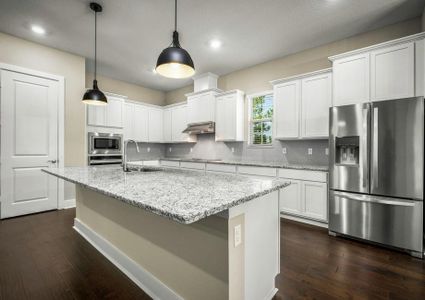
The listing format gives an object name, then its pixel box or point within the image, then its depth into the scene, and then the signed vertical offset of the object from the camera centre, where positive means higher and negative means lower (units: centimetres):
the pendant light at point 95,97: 308 +77
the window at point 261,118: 447 +68
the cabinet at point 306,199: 318 -79
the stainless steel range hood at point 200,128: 505 +54
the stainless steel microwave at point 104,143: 456 +14
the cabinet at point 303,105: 346 +78
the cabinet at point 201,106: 504 +108
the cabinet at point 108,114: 460 +82
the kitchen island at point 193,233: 127 -63
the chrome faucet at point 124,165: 269 -20
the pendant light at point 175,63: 187 +80
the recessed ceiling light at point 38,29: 322 +187
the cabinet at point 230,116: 468 +77
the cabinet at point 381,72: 256 +103
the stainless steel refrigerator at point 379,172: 240 -28
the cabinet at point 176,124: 589 +74
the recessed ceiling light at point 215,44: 363 +187
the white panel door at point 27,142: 350 +12
